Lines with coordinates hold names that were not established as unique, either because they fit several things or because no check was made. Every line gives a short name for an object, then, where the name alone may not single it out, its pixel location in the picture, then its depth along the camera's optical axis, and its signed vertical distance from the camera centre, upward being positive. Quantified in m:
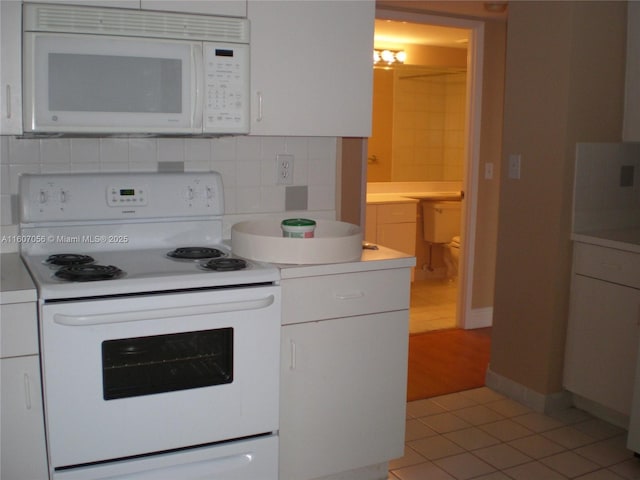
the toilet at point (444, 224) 5.58 -0.41
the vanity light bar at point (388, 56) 5.52 +0.98
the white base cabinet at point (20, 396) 1.85 -0.64
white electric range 1.90 -0.52
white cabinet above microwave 2.09 +0.54
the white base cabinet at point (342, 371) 2.25 -0.69
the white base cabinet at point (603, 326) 2.85 -0.65
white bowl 2.24 -0.26
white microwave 2.03 +0.31
